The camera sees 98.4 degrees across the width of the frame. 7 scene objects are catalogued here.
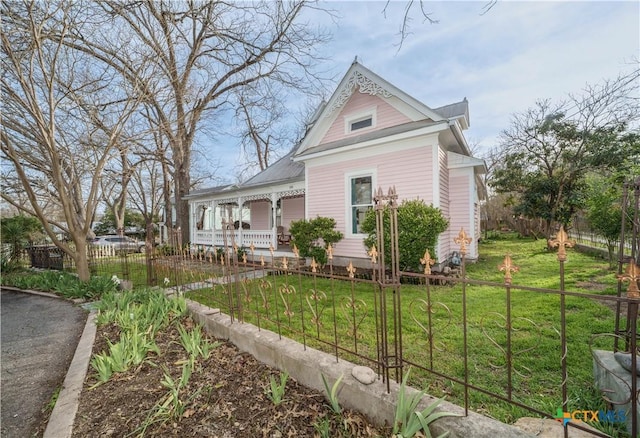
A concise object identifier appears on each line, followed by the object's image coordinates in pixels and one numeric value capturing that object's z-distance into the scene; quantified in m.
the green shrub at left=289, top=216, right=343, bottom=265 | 8.48
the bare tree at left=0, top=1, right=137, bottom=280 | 5.32
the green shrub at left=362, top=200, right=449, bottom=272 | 6.51
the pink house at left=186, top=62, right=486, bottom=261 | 7.41
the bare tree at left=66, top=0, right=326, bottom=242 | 6.74
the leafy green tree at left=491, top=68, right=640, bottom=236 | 11.98
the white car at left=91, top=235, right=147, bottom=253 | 21.69
